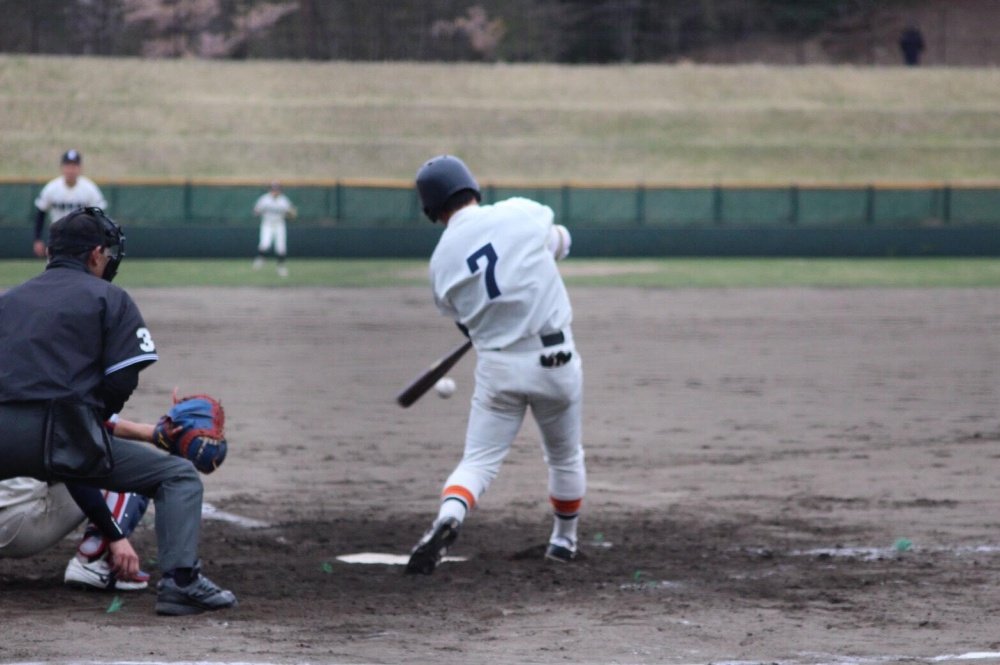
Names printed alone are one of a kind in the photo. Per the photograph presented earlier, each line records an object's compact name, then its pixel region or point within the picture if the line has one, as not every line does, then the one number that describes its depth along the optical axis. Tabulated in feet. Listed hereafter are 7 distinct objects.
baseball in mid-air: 55.36
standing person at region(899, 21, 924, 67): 354.29
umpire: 32.91
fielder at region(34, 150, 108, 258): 106.49
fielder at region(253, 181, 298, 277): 180.60
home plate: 41.96
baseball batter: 39.91
